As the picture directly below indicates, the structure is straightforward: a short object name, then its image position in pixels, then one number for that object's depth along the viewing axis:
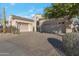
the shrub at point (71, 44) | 1.70
